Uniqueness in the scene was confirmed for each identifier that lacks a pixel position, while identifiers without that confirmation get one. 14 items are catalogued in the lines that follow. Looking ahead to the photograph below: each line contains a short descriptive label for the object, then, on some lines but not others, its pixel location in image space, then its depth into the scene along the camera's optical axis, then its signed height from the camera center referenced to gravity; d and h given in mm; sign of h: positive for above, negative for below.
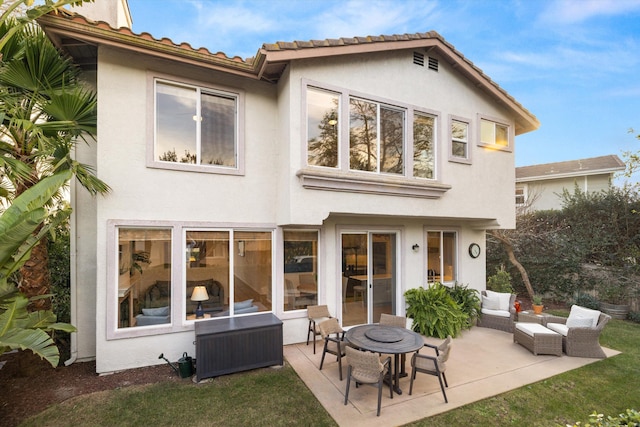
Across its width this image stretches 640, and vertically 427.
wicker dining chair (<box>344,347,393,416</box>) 5215 -2779
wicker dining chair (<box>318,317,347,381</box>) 6492 -2843
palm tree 5766 +2282
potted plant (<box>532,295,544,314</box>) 11242 -3464
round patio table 5727 -2591
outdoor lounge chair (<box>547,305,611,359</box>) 7625 -3139
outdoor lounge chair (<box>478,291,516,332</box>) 9695 -3245
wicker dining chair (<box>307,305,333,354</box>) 8266 -2767
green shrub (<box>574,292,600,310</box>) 11758 -3467
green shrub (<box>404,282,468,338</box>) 8875 -2982
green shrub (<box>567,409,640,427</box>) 2603 -1887
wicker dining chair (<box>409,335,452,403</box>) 5602 -2933
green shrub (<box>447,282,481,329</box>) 9891 -2871
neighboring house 20219 +2811
